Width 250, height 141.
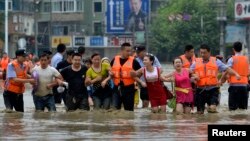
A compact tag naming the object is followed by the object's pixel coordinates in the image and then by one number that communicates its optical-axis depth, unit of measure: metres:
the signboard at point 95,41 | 95.00
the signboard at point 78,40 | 96.65
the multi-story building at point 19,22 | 91.62
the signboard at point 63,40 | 97.06
